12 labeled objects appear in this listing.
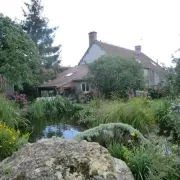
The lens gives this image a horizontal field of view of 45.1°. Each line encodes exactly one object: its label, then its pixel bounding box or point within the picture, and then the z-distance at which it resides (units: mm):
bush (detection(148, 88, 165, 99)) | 16747
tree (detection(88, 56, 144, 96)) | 14867
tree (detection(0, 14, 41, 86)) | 12828
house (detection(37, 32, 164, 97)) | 21547
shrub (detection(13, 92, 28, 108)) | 13236
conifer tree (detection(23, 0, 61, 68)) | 25125
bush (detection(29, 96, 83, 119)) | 12527
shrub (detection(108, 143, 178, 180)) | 2990
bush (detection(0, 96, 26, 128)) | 7109
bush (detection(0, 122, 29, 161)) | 4236
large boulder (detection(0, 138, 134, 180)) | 2941
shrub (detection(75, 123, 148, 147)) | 5176
